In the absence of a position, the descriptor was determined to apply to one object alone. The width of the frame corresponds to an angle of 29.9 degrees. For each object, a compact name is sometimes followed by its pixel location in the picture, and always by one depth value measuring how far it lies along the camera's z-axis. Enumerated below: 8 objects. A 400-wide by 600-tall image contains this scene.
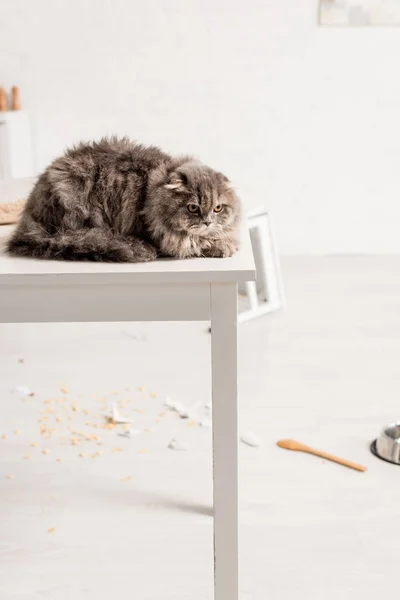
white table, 1.29
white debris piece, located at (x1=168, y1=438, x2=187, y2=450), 2.12
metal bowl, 2.03
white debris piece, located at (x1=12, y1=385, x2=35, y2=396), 2.44
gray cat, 1.35
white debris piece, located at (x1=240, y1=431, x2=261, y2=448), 2.14
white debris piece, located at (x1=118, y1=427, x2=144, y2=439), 2.19
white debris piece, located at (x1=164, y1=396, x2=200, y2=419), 2.30
